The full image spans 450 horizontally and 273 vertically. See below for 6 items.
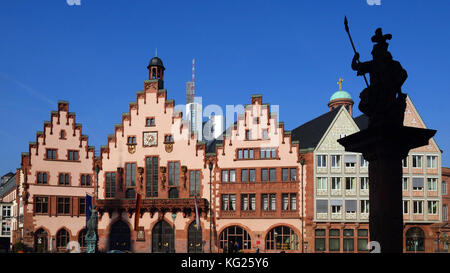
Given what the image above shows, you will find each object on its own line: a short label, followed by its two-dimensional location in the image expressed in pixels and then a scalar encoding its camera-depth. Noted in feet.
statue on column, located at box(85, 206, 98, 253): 149.79
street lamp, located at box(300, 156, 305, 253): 187.42
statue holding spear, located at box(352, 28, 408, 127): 58.39
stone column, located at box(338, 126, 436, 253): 56.54
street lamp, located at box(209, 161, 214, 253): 193.52
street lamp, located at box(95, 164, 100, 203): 204.90
